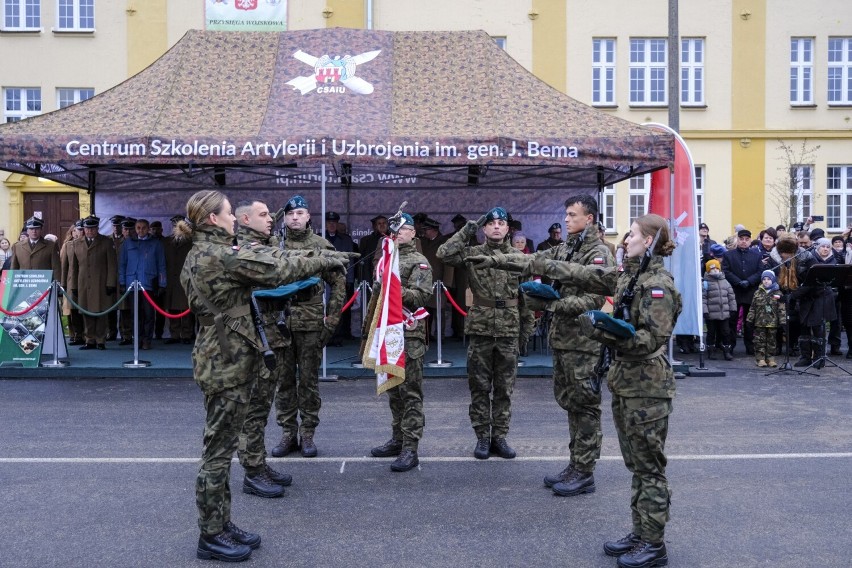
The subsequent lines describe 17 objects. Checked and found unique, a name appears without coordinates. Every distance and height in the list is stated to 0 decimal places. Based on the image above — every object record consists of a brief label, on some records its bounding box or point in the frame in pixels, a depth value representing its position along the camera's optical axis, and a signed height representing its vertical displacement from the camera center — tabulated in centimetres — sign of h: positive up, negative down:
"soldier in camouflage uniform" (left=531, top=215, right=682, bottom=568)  479 -72
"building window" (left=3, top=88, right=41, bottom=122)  2631 +532
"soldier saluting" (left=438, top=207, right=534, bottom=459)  732 -71
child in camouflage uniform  1286 -76
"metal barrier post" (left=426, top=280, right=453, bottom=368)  1192 -78
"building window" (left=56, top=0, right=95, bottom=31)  2620 +802
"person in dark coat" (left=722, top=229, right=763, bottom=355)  1428 -2
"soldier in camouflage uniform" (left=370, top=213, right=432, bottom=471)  704 -81
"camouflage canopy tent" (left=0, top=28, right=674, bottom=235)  1098 +196
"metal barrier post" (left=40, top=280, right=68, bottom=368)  1183 -89
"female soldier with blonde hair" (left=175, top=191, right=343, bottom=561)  492 -40
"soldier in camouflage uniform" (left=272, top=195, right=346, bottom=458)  734 -83
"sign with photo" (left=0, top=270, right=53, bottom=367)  1180 -69
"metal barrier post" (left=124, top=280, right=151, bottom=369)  1166 -103
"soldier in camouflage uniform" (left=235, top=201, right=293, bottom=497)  613 -119
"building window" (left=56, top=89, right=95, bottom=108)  2636 +551
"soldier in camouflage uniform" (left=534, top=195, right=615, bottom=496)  627 -71
